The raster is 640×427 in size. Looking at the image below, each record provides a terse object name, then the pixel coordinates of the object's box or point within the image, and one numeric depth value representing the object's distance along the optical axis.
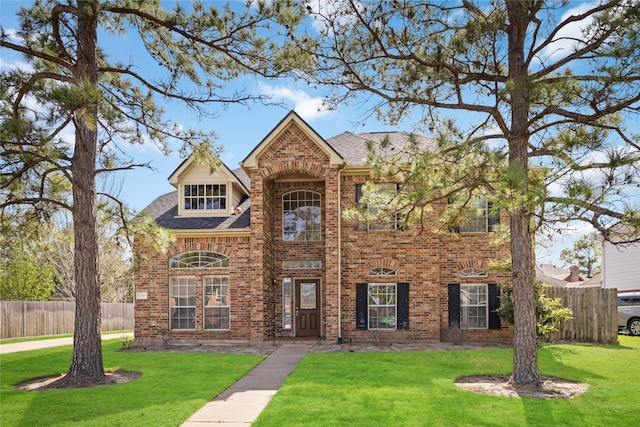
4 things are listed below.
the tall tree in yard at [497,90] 8.55
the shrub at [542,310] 15.15
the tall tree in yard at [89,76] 10.05
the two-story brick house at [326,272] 17.00
